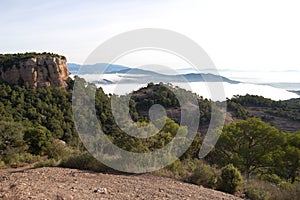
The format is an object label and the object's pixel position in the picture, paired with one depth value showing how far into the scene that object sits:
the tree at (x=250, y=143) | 17.73
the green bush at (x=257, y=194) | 6.44
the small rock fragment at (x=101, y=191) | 5.57
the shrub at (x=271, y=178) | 13.42
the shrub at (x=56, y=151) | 10.73
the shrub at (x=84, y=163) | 7.58
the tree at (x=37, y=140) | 14.32
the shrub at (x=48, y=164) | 8.11
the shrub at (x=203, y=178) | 7.21
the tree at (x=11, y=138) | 13.90
